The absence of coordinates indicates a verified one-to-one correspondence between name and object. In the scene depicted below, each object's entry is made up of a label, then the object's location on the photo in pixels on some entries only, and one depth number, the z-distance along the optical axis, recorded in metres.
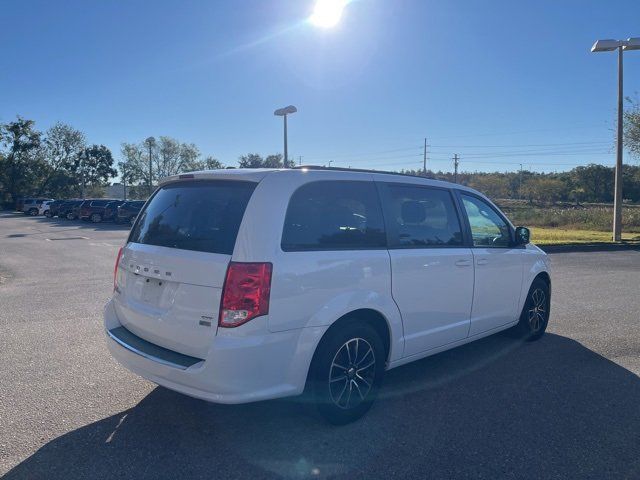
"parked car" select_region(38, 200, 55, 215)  46.16
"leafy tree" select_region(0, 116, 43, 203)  60.69
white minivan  3.33
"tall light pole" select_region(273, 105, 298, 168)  22.18
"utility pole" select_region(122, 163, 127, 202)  77.50
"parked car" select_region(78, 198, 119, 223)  36.50
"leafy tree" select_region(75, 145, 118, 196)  69.75
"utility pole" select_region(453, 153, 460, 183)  74.68
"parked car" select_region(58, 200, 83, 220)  40.68
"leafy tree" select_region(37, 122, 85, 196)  66.00
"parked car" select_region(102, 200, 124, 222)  36.25
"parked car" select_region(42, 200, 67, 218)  43.91
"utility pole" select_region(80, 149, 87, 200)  69.36
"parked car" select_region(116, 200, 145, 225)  33.68
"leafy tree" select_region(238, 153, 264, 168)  54.95
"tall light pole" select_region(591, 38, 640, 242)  19.47
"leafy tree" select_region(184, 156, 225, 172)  73.62
